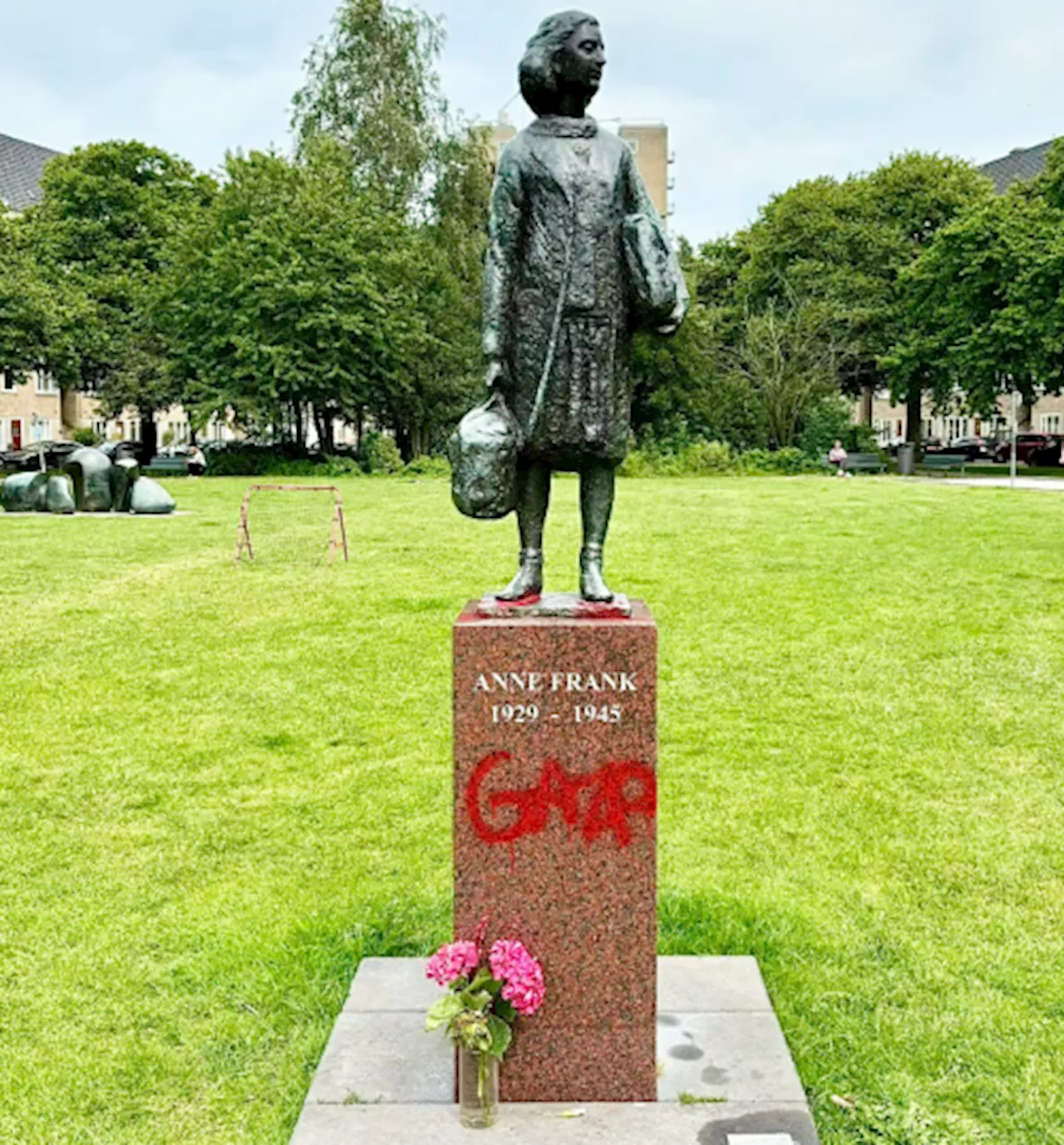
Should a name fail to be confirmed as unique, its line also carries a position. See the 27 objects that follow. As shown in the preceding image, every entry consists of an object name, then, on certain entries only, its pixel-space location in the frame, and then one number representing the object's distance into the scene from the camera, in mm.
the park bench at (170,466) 40875
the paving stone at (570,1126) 3926
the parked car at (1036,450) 44384
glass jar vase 3990
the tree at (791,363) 41812
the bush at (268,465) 37750
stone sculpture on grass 25125
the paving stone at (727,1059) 4195
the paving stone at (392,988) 4801
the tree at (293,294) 35406
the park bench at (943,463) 40812
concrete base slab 3965
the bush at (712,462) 38281
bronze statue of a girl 4352
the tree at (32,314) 36750
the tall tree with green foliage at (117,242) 42875
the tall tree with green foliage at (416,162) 39000
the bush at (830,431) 40562
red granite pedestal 4082
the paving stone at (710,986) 4785
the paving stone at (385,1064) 4195
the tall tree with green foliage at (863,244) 44344
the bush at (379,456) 38125
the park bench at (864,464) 40062
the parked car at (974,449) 52000
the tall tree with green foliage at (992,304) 35969
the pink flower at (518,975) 3977
